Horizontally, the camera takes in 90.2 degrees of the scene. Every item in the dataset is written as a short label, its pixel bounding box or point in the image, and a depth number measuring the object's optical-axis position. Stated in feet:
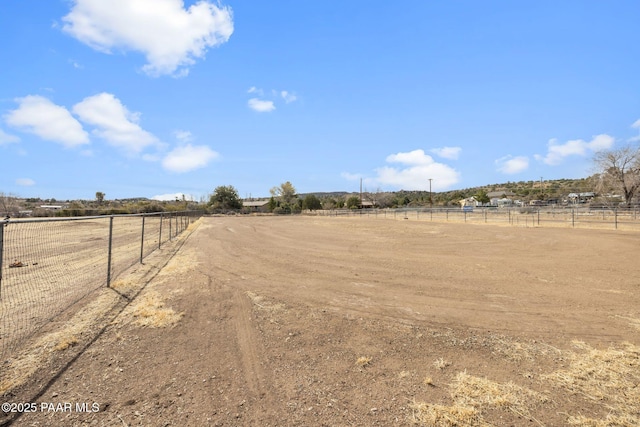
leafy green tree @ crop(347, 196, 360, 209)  338.38
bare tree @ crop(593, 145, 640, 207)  162.40
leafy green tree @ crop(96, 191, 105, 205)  320.29
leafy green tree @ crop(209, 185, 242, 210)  300.40
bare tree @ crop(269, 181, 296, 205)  373.81
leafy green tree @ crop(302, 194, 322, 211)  337.31
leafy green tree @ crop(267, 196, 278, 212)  336.31
